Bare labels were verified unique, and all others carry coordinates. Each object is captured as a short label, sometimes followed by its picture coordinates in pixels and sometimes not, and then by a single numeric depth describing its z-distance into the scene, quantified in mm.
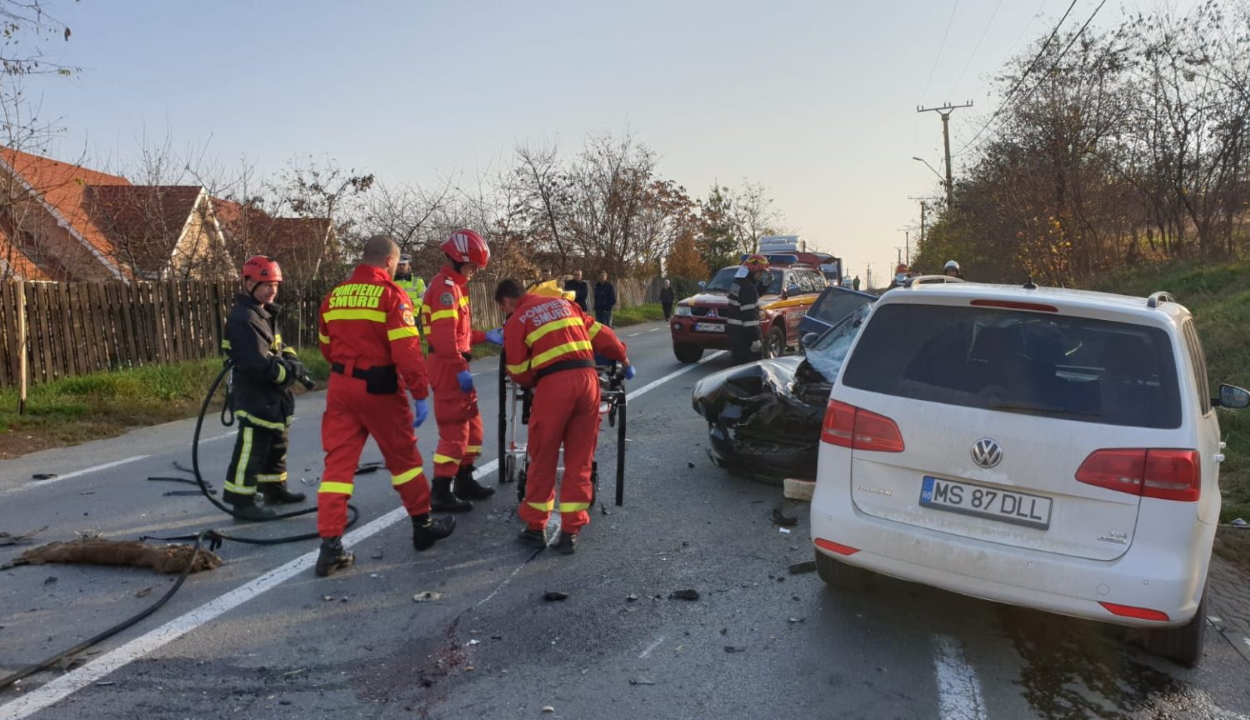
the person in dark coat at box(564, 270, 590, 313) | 16531
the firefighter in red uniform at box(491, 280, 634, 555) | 5090
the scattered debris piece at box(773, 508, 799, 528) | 5855
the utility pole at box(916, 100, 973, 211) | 40750
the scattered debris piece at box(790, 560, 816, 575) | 4918
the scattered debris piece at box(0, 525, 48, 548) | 5332
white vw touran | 3420
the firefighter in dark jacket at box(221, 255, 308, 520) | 5758
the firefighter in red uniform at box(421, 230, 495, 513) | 5754
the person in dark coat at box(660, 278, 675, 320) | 30156
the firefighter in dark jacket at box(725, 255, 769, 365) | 12969
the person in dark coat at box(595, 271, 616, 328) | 22219
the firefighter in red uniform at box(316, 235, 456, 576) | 4758
